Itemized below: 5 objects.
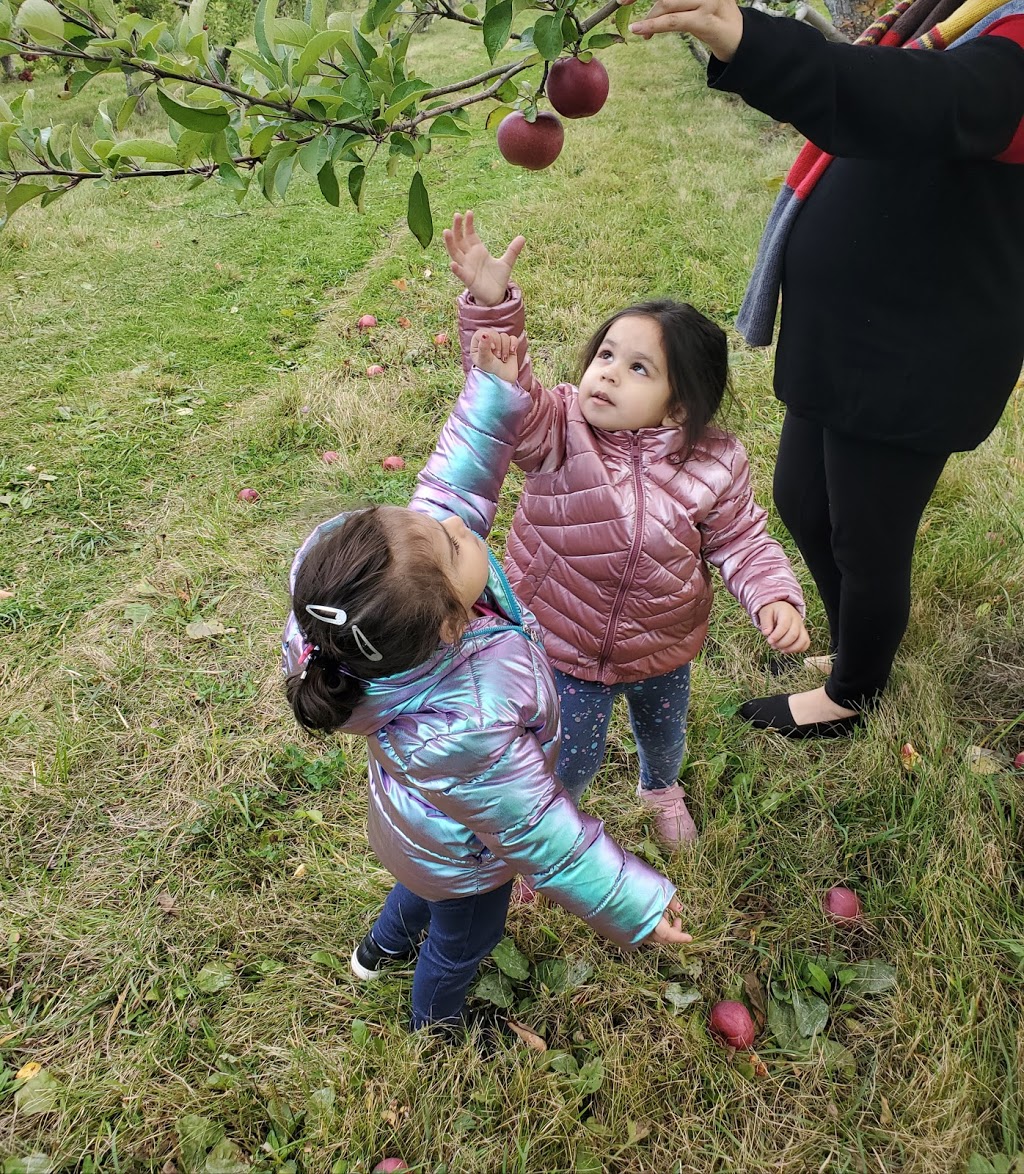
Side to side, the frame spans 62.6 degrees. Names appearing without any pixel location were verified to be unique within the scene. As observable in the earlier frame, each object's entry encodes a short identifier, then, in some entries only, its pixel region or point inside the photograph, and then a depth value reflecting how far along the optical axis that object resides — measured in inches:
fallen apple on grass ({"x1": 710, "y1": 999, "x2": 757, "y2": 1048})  66.8
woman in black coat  37.7
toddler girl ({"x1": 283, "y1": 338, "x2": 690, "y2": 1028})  46.8
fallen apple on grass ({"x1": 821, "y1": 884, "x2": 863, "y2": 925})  74.3
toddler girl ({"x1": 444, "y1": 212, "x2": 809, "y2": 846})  64.3
